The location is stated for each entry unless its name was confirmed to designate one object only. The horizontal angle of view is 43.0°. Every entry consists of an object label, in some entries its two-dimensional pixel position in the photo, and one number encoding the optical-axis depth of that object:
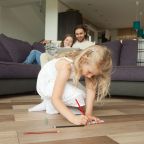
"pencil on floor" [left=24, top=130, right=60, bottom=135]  0.83
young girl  0.98
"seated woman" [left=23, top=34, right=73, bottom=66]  2.46
